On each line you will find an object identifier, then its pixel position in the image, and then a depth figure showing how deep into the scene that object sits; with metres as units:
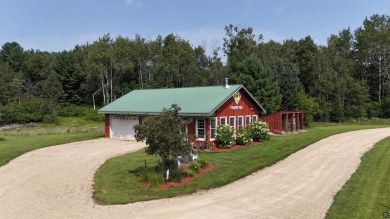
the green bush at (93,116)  56.12
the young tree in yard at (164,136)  13.27
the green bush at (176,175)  13.89
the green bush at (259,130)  25.80
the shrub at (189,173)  14.48
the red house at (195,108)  23.80
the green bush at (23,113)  53.22
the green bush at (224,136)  22.83
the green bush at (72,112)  60.92
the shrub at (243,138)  24.10
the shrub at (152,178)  13.31
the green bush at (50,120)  53.70
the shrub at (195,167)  15.20
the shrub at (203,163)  15.96
